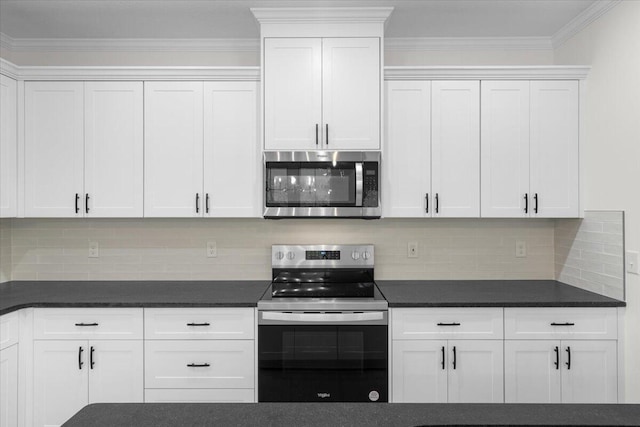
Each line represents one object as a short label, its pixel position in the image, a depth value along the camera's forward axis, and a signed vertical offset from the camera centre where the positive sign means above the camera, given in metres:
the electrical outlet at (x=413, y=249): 3.03 -0.24
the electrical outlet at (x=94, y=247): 3.02 -0.24
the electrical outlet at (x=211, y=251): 3.03 -0.26
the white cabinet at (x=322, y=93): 2.58 +0.73
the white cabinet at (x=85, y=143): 2.68 +0.44
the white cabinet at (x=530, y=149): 2.67 +0.41
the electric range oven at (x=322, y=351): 2.33 -0.75
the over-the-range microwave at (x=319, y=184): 2.58 +0.18
